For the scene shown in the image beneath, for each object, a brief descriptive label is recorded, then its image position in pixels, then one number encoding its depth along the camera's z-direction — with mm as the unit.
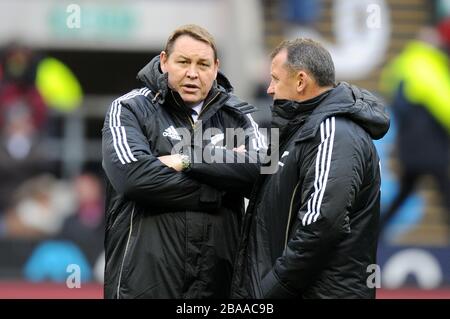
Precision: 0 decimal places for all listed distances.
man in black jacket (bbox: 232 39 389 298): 4609
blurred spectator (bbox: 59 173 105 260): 11523
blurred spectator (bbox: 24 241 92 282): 11258
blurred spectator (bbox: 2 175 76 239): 12539
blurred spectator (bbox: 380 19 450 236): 12859
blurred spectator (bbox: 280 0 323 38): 13812
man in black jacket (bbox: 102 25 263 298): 5016
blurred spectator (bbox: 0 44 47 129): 12844
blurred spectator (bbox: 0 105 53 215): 12688
